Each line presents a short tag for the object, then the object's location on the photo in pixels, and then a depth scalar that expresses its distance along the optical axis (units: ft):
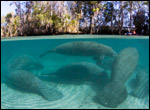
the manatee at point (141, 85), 25.53
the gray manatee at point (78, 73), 30.17
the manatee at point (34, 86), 23.88
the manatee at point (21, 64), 35.87
